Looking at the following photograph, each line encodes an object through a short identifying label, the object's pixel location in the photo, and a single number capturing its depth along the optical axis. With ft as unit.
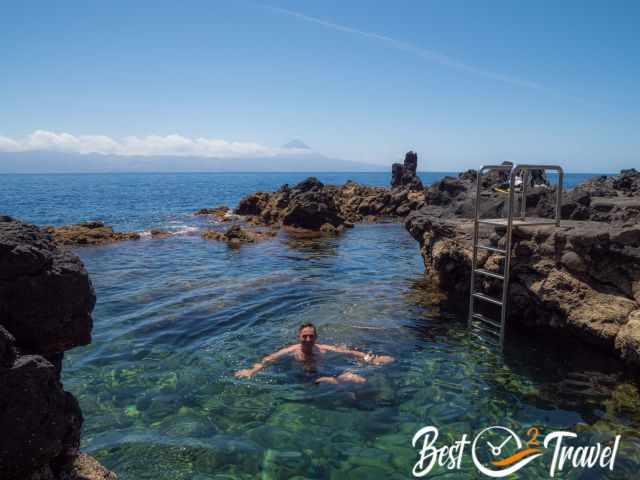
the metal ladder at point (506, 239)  31.40
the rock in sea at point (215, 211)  141.08
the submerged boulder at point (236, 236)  88.38
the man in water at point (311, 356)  27.89
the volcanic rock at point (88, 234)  83.87
